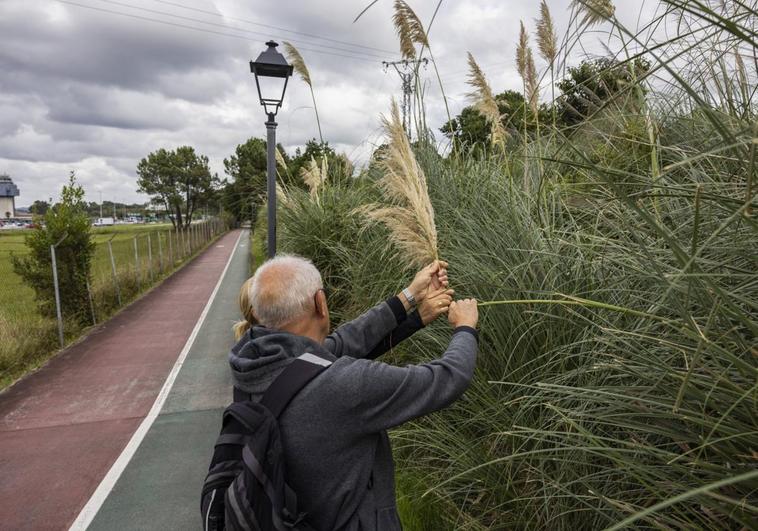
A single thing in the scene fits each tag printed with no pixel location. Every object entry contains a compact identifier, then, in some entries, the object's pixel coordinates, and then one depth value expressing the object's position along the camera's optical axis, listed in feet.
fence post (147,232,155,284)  71.61
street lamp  24.97
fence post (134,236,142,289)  64.80
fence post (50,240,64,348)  39.06
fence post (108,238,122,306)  56.49
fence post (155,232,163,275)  80.30
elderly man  6.83
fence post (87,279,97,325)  47.91
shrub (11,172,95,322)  42.83
